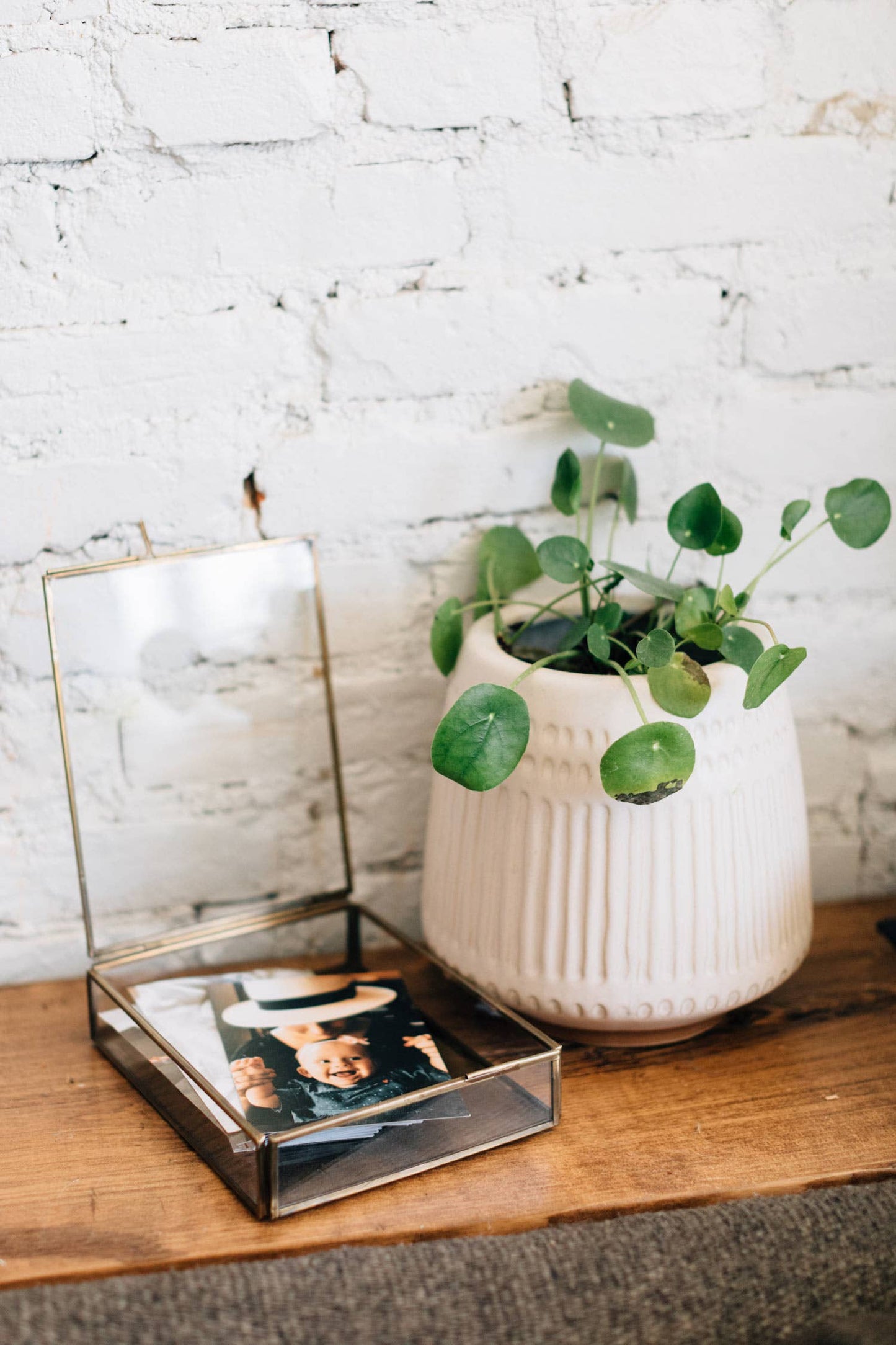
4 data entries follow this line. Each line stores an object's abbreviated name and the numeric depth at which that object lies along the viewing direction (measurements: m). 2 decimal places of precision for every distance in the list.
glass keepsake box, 0.79
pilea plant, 0.77
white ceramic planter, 0.82
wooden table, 0.74
